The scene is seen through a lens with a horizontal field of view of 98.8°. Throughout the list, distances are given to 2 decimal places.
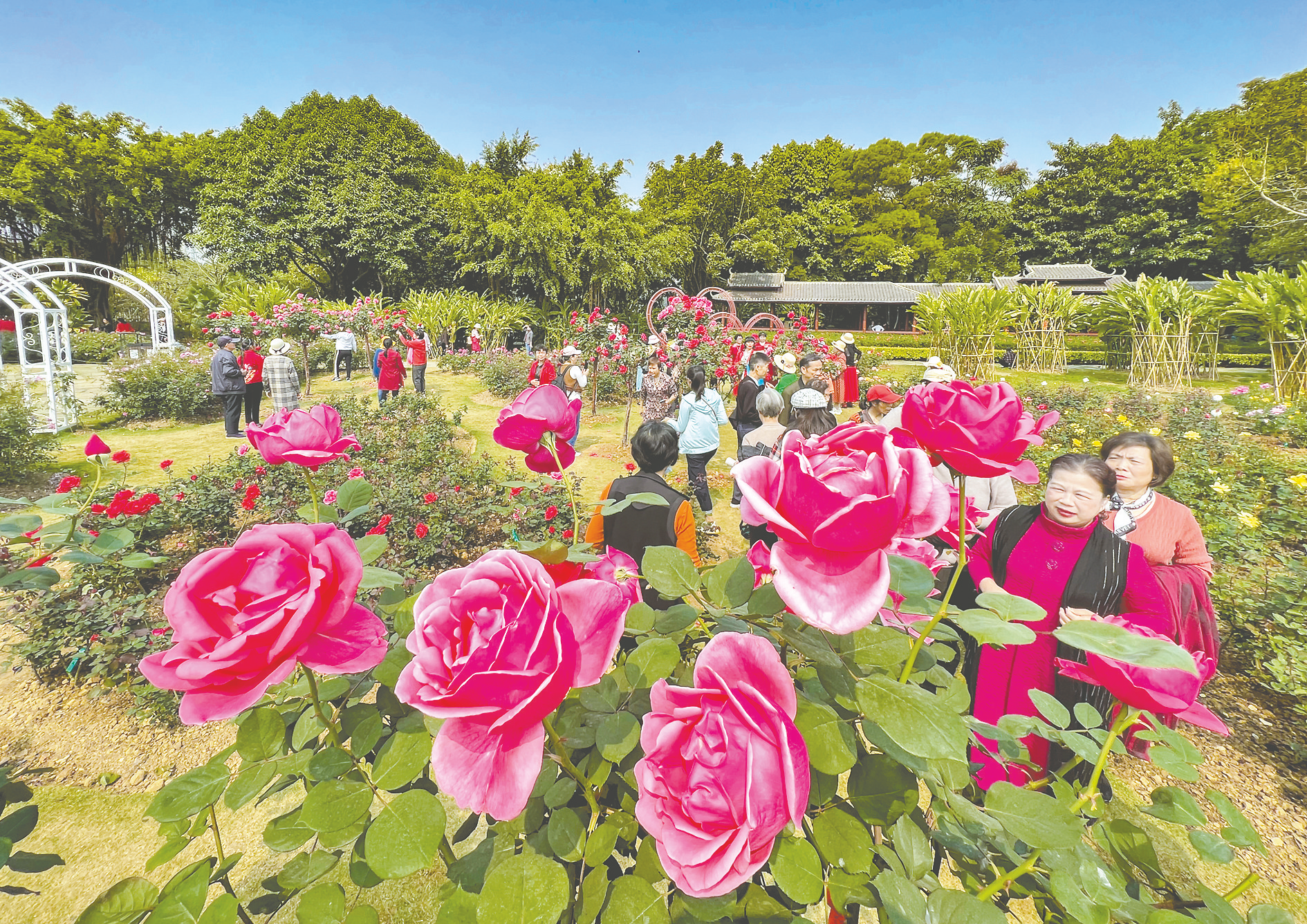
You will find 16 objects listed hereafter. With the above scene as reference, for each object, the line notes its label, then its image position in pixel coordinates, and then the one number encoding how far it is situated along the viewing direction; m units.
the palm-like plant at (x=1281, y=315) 7.88
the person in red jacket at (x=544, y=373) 7.21
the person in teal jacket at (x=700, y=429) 4.88
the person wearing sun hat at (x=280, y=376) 6.83
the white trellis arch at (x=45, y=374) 7.13
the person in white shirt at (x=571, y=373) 7.32
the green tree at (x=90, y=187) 23.72
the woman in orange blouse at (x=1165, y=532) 2.02
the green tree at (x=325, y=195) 24.05
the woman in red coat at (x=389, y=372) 8.94
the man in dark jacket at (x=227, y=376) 7.23
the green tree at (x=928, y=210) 35.44
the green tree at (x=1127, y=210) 30.92
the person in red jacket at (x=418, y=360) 10.21
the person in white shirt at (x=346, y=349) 13.34
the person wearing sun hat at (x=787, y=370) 5.88
